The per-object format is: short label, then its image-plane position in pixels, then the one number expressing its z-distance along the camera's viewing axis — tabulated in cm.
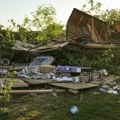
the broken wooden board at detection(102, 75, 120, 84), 838
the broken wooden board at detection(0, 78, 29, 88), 666
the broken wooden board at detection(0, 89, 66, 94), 602
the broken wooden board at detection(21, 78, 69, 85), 713
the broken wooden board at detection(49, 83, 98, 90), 675
